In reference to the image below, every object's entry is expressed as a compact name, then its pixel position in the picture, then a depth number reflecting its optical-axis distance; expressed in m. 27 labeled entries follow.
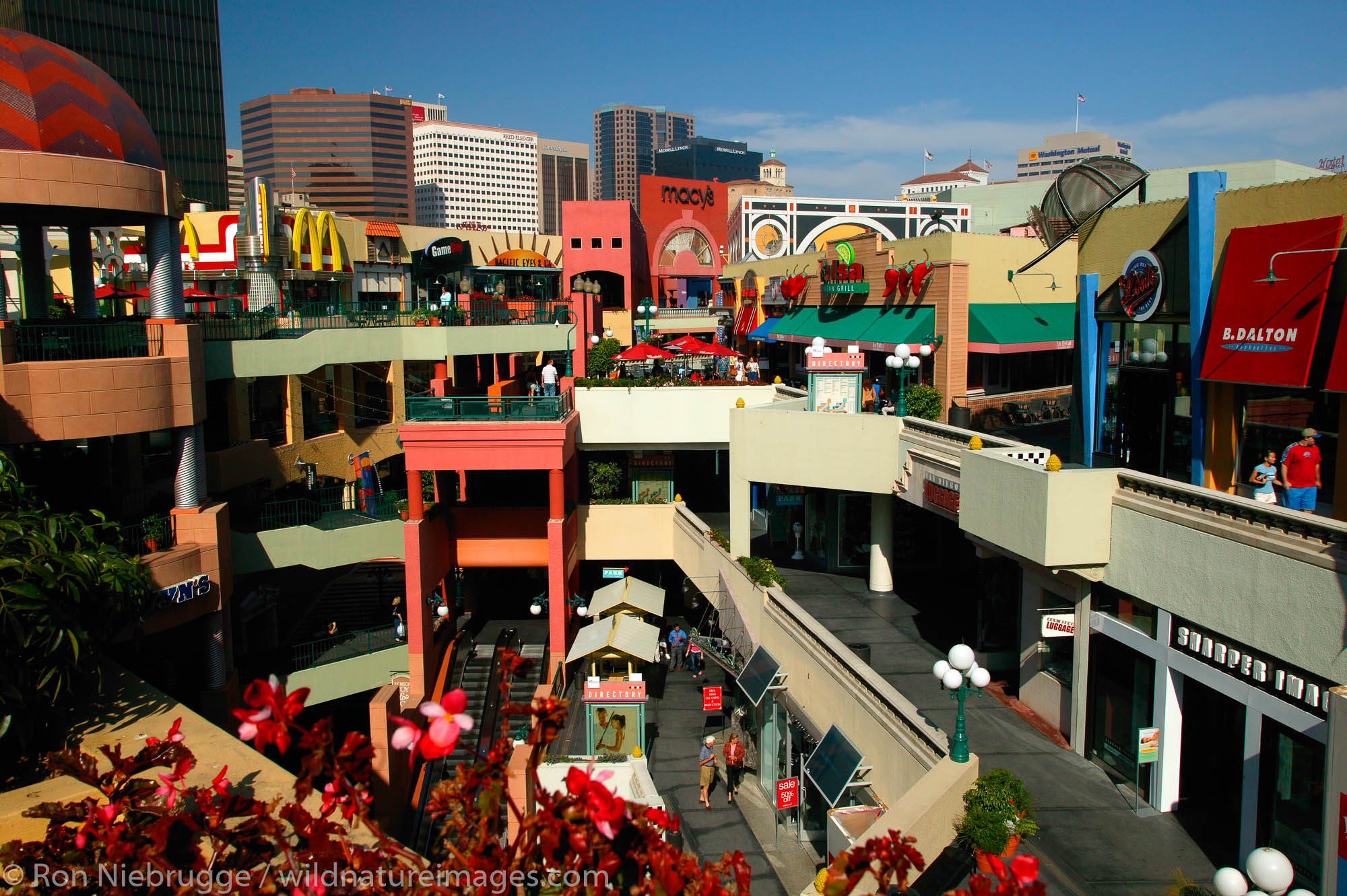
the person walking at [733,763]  20.70
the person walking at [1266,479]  14.29
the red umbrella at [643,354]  31.20
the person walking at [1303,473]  13.80
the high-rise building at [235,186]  188.61
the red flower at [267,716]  5.88
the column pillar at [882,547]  25.00
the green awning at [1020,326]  26.92
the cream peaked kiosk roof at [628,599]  26.27
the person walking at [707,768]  20.34
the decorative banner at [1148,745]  13.49
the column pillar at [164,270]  20.31
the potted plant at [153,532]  19.70
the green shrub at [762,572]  23.00
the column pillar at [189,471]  20.80
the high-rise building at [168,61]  101.06
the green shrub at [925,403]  24.55
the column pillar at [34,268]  23.50
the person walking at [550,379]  28.92
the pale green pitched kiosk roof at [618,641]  23.83
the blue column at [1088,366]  20.39
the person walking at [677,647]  28.69
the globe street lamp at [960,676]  12.62
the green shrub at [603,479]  31.28
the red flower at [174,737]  10.10
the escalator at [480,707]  20.47
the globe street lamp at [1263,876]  8.79
